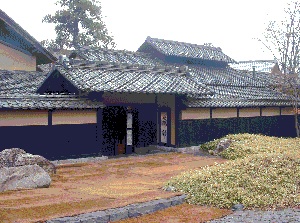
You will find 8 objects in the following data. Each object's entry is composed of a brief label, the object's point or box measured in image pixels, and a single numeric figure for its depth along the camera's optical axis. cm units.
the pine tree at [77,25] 4409
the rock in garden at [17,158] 1162
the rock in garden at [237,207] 927
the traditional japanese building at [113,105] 1509
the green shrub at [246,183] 970
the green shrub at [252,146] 1703
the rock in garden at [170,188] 1059
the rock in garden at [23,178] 1002
